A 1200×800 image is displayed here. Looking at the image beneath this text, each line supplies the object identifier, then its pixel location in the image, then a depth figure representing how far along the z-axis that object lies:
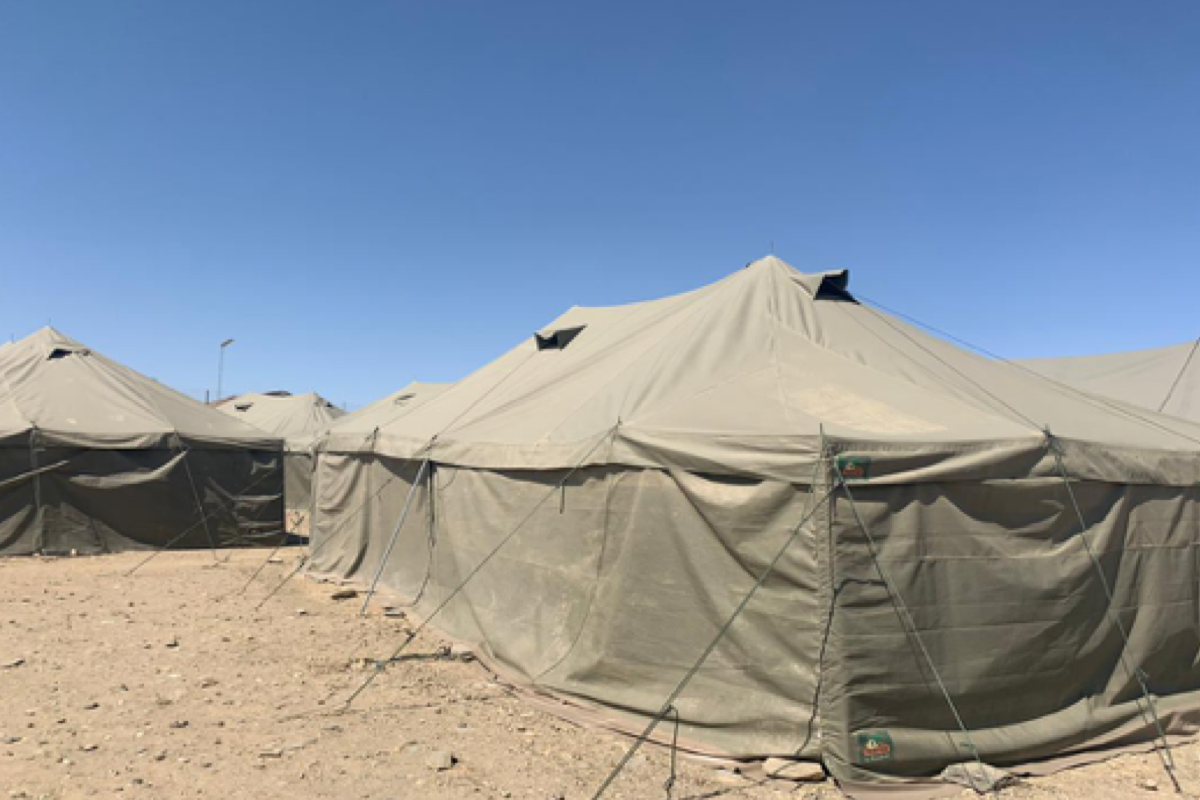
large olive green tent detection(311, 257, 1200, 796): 5.05
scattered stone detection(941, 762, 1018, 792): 4.81
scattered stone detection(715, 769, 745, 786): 4.90
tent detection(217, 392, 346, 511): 25.14
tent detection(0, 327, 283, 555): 13.52
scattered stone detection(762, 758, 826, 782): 4.86
